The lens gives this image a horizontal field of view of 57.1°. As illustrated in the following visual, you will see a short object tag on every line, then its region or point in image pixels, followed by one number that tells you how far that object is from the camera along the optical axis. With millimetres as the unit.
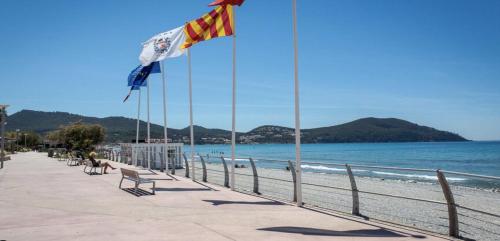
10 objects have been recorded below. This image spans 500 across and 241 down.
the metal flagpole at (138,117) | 25766
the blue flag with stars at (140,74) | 20266
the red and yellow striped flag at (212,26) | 12723
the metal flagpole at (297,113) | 9812
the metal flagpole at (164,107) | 19547
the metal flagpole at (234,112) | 12656
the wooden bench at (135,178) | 11953
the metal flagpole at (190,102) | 15922
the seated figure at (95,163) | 19406
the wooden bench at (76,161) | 26102
